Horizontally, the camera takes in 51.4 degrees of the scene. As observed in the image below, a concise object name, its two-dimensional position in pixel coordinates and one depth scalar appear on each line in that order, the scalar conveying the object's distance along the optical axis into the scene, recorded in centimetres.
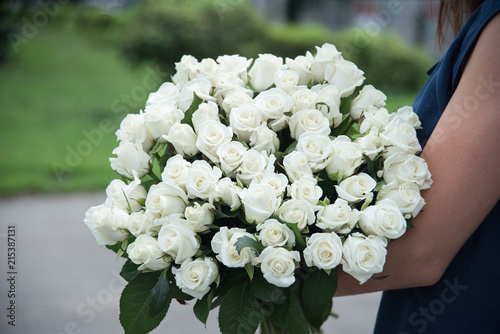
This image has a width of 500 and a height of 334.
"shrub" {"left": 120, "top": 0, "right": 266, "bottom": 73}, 957
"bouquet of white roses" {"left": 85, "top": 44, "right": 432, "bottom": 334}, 105
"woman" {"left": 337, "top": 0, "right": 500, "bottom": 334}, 108
